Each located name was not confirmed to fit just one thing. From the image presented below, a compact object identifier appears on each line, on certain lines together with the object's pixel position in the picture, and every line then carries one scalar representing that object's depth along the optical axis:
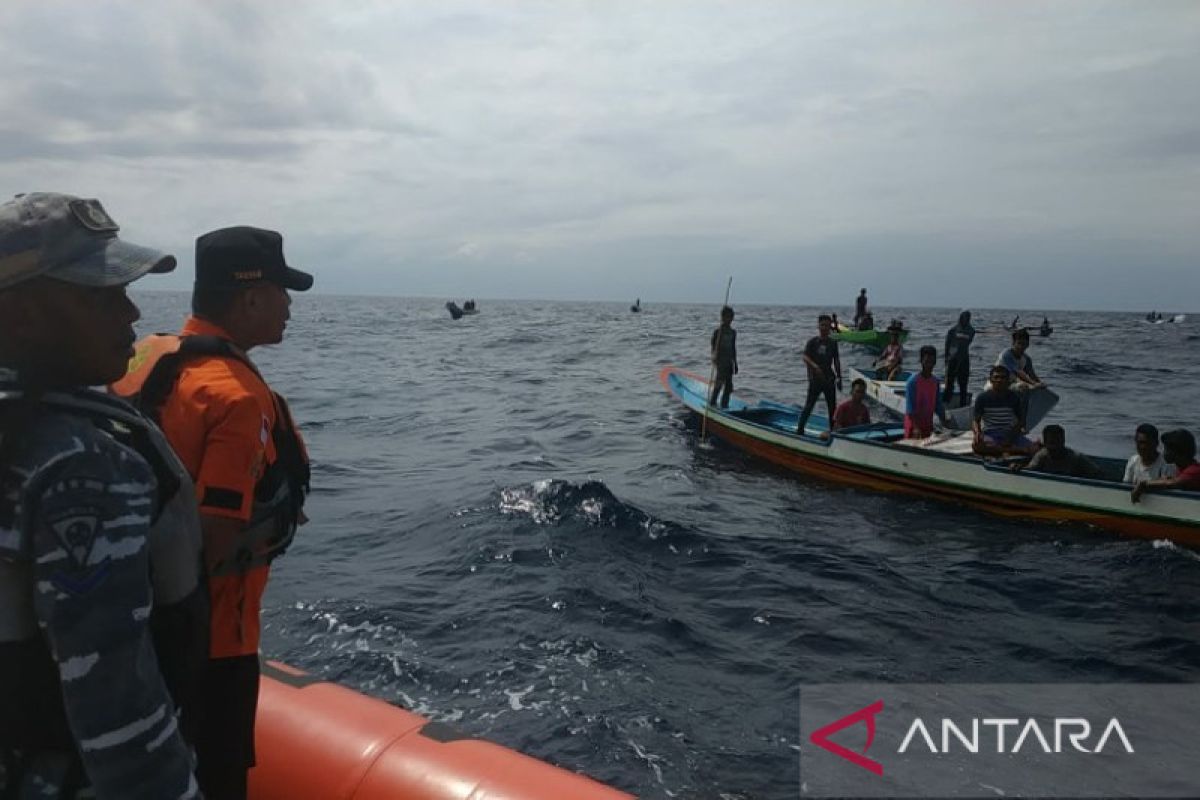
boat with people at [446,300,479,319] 73.34
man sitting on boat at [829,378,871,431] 13.10
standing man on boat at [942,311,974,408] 16.89
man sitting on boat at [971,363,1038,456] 10.70
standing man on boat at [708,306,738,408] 15.41
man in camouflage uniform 1.38
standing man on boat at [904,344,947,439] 11.77
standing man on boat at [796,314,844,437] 13.93
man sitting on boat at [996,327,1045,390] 12.38
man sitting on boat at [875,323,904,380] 20.56
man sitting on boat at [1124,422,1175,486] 9.01
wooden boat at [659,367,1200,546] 9.02
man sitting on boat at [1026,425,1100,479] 10.02
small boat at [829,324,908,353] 32.62
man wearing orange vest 2.25
